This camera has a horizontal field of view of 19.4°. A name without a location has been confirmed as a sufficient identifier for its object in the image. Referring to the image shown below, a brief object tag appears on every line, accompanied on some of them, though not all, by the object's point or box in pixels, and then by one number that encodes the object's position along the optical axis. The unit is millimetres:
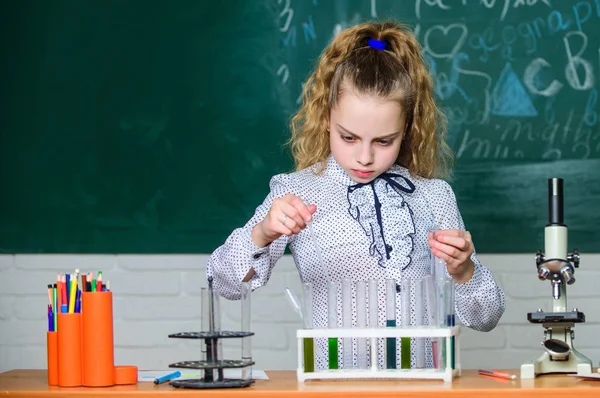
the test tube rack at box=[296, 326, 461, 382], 2651
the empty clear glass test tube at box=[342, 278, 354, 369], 2697
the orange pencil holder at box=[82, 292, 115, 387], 2686
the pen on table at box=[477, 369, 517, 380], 2698
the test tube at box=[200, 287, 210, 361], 2672
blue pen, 2717
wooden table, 2558
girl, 2995
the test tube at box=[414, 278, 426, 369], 2715
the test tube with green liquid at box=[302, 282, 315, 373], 2678
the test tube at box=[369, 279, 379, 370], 2696
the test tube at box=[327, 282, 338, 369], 2689
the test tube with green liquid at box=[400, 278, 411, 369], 2683
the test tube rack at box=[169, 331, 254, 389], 2617
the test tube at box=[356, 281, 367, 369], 2701
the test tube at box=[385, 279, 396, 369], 2707
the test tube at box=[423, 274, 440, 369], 2699
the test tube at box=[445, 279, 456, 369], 2707
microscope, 2768
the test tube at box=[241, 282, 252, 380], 2712
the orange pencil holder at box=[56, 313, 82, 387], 2697
